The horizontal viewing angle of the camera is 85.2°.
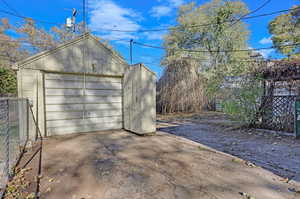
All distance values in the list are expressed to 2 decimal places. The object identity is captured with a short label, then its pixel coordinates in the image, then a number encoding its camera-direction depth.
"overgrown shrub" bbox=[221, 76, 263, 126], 5.65
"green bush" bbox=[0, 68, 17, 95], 9.85
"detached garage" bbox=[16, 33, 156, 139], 4.48
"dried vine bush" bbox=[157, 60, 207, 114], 10.80
